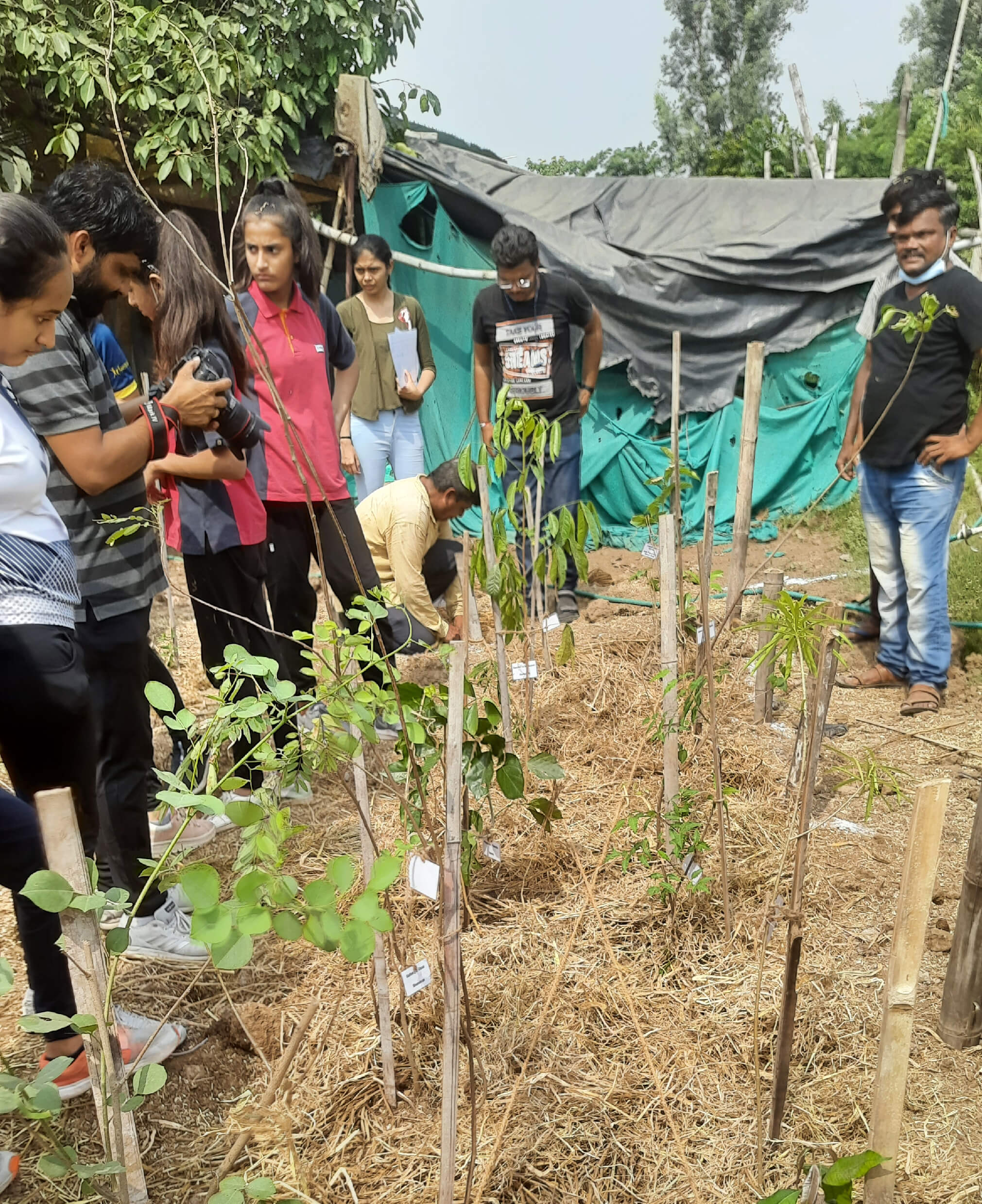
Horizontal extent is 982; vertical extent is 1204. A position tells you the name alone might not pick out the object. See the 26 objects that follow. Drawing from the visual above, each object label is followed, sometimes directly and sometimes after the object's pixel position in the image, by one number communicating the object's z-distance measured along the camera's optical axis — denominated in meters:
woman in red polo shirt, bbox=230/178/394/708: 2.46
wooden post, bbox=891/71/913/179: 7.45
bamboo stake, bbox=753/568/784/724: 3.18
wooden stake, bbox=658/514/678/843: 1.96
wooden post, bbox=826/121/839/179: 8.66
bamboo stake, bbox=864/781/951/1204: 1.13
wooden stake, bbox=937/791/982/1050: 1.67
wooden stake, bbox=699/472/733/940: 1.92
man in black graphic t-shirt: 4.03
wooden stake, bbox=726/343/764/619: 2.34
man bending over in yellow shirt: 3.35
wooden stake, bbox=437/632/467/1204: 1.11
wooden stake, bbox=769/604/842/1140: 1.26
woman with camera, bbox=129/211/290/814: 2.02
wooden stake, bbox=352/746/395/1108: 1.46
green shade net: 5.88
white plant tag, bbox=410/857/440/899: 1.28
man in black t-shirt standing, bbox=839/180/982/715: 3.12
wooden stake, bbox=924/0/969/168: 7.71
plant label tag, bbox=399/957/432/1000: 1.32
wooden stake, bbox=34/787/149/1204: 0.92
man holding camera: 1.61
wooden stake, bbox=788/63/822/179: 8.18
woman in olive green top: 4.13
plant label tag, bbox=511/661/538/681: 2.63
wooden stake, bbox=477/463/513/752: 2.27
